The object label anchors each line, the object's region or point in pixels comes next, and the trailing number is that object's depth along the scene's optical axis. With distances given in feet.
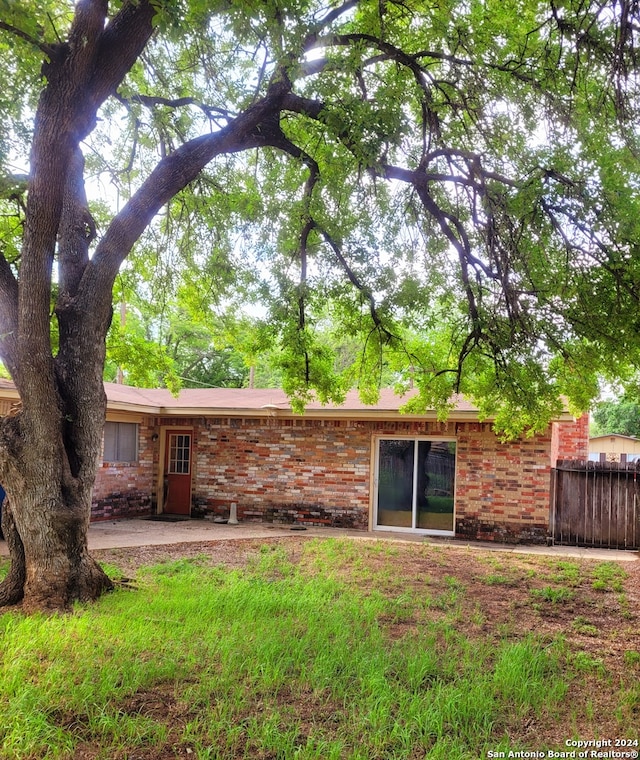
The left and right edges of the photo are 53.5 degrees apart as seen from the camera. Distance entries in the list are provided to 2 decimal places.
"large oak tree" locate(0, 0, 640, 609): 19.57
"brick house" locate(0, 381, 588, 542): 41.60
